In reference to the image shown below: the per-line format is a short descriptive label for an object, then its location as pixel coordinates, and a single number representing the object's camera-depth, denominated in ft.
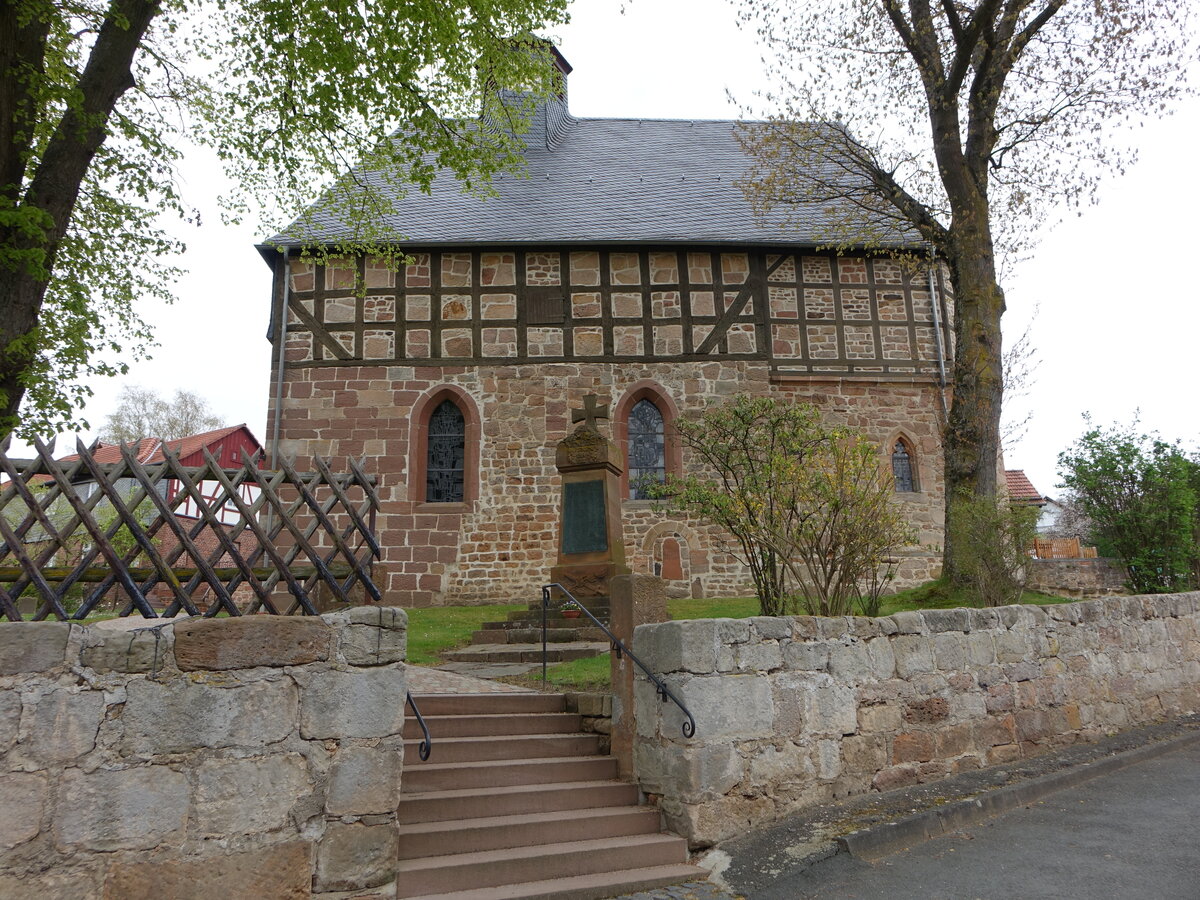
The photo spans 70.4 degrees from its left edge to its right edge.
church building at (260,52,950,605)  47.19
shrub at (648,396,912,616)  22.59
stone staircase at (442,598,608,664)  27.96
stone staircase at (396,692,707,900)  14.06
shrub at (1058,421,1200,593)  33.96
